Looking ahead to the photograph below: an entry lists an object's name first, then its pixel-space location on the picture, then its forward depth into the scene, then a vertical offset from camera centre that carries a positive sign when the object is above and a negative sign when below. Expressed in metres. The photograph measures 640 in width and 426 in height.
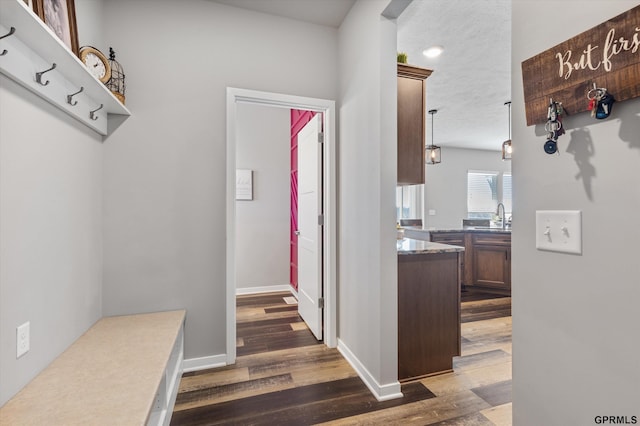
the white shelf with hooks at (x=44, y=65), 1.03 +0.65
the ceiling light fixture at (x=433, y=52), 2.75 +1.50
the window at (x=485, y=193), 7.30 +0.48
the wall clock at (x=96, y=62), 1.75 +0.91
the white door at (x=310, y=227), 2.69 -0.13
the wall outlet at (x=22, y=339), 1.20 -0.51
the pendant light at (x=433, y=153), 4.63 +0.92
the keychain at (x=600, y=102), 0.69 +0.25
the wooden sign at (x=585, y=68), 0.65 +0.36
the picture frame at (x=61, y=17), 1.31 +0.95
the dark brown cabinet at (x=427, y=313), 2.08 -0.71
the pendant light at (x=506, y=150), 3.97 +0.85
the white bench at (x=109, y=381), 1.08 -0.72
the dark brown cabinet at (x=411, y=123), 2.08 +0.62
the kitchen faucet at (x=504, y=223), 4.83 -0.17
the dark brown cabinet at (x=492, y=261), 4.24 -0.70
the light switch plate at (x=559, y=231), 0.79 -0.05
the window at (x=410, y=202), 6.96 +0.25
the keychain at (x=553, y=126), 0.79 +0.23
